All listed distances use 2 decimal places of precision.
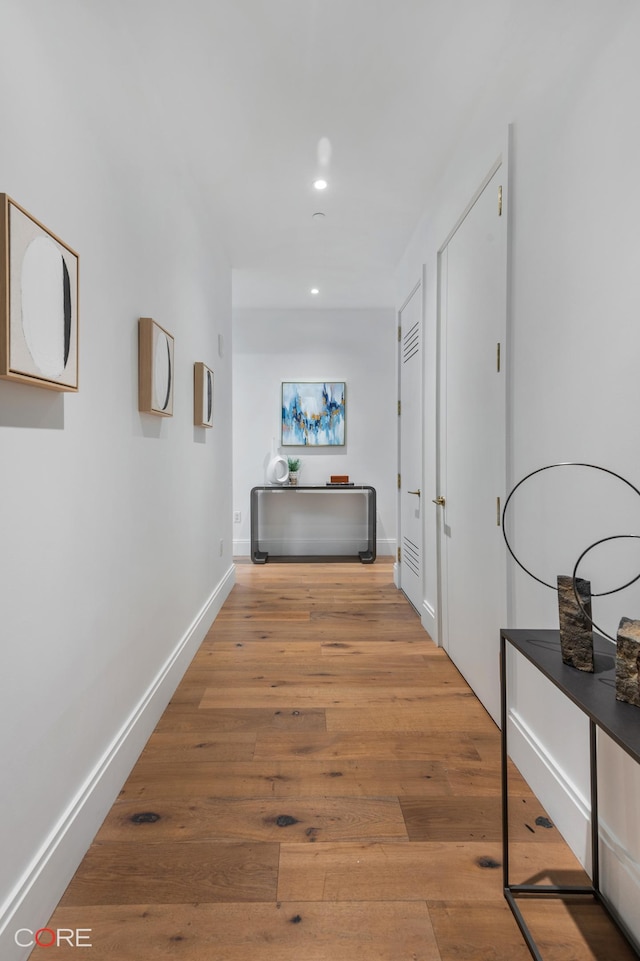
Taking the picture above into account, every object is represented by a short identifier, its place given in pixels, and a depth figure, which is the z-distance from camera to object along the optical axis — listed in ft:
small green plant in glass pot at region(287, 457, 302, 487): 17.38
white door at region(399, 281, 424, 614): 10.99
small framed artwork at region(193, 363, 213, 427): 9.25
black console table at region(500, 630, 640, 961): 2.81
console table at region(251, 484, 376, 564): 16.92
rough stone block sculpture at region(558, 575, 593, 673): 3.43
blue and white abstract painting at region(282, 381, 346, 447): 17.65
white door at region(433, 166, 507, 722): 6.42
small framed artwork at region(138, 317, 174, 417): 6.23
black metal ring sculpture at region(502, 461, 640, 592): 3.66
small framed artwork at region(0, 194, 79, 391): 3.27
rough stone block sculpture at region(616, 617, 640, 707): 2.96
